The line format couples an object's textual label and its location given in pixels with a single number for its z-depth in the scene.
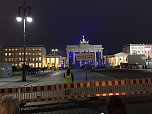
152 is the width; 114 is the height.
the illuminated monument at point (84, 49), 175.30
